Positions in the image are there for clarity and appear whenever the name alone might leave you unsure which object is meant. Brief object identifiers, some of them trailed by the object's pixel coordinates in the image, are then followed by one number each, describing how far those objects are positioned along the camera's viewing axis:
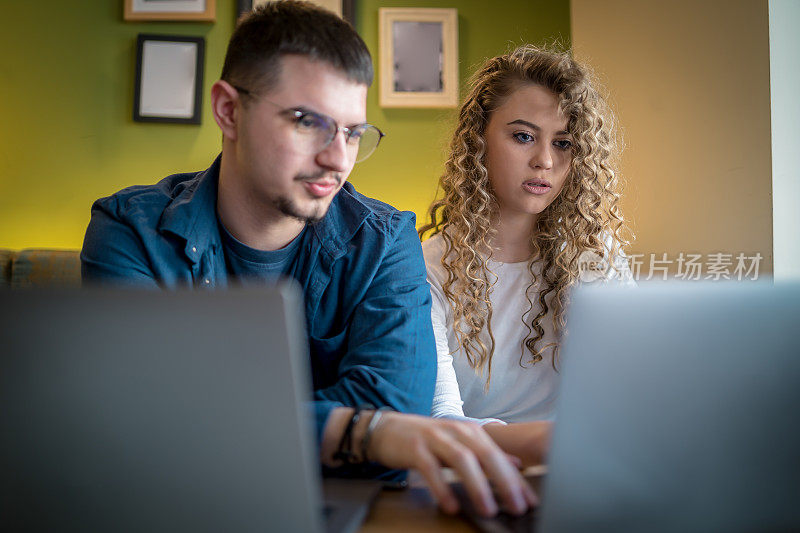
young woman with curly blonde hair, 1.51
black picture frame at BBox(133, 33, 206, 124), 2.70
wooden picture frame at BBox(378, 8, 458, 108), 2.74
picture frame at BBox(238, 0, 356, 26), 2.68
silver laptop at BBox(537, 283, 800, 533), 0.46
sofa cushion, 2.20
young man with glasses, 1.04
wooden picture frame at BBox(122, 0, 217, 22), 2.68
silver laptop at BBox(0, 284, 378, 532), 0.44
